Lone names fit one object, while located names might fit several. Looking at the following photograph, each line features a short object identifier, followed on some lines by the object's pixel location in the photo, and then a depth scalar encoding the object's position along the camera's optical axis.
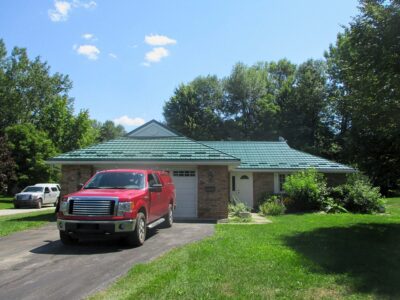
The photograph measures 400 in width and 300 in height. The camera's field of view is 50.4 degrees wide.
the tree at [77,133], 47.25
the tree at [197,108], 50.62
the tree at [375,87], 12.05
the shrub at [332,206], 21.23
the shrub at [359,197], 21.91
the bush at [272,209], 20.50
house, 18.23
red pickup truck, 10.02
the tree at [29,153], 39.22
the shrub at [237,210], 18.97
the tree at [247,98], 49.94
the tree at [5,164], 31.45
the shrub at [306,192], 21.69
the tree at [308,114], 47.81
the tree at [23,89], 49.90
